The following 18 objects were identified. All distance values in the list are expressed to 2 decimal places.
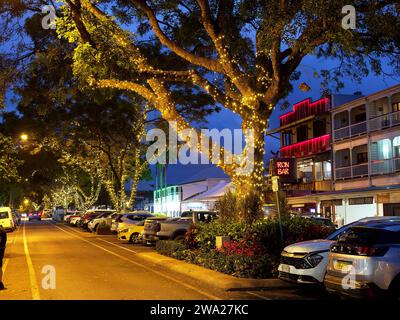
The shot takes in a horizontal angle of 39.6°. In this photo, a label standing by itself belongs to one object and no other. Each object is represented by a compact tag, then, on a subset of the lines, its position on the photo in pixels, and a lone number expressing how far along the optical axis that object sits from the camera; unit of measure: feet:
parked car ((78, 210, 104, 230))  147.84
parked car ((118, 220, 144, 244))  95.55
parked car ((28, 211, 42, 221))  336.92
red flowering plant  48.91
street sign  49.47
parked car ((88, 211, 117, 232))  129.25
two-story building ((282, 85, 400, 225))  110.32
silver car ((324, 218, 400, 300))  29.78
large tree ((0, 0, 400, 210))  47.16
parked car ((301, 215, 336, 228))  78.49
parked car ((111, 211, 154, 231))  103.71
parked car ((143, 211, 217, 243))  83.05
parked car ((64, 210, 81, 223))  217.85
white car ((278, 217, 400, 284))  38.24
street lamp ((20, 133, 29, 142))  118.73
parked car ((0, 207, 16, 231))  136.56
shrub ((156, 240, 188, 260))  61.33
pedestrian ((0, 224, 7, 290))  39.99
